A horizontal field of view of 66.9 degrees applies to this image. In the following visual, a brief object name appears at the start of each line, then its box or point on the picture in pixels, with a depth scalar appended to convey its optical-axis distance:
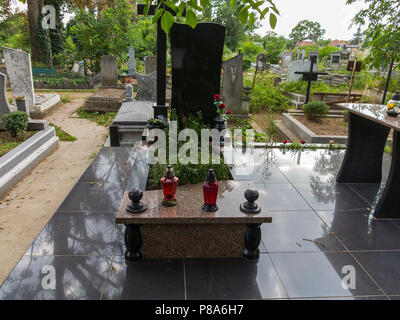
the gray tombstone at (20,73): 10.02
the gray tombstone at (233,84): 10.61
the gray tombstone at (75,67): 18.95
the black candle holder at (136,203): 3.00
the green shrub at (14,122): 6.68
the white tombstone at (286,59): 26.05
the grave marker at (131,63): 16.55
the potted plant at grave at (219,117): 5.76
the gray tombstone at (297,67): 16.52
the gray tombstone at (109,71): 12.78
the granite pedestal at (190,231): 3.01
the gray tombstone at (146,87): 9.20
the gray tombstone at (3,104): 7.50
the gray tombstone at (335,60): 26.53
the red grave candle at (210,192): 3.02
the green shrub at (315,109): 9.70
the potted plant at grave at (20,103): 7.93
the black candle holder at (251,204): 3.10
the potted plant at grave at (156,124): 5.39
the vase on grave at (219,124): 6.00
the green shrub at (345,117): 9.91
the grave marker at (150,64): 12.76
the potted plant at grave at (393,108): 4.31
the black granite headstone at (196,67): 5.50
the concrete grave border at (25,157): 5.27
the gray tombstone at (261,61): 16.61
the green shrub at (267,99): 12.15
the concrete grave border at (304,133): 7.84
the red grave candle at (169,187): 3.14
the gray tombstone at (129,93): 9.64
